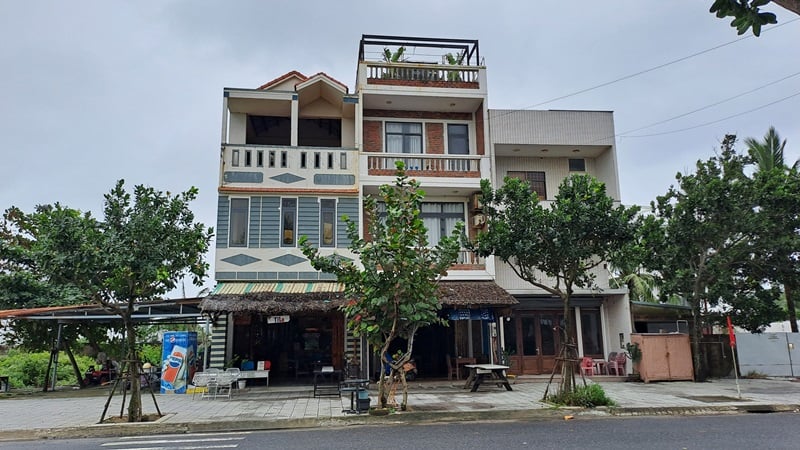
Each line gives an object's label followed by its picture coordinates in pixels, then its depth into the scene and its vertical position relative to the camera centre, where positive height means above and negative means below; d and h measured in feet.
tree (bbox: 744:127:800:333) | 53.57 +10.26
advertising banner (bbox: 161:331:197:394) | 55.36 -2.99
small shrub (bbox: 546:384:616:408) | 40.04 -5.21
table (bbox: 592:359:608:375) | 64.59 -4.66
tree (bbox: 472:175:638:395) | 41.60 +7.60
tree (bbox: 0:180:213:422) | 35.17 +5.72
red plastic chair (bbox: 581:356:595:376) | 64.27 -4.47
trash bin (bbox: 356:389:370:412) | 38.58 -5.15
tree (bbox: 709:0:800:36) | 12.23 +7.16
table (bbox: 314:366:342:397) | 49.08 -5.24
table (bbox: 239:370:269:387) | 51.12 -3.98
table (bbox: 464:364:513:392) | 49.57 -4.16
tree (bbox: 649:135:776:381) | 54.80 +8.71
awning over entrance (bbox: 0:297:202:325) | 54.84 +2.20
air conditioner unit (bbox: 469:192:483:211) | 61.87 +14.64
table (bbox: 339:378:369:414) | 38.91 -4.10
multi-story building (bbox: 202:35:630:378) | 57.82 +16.85
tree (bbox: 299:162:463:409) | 38.22 +4.12
